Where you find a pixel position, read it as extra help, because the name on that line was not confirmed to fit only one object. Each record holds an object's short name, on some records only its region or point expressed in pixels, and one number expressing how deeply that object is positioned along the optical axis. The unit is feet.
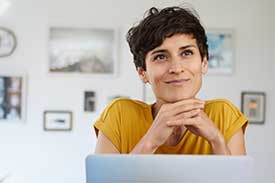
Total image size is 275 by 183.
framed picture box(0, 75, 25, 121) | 13.23
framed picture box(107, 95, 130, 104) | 13.39
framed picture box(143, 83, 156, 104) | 13.19
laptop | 1.81
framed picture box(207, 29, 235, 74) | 13.55
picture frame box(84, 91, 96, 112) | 13.32
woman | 2.78
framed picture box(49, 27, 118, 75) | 13.35
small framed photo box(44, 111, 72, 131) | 13.23
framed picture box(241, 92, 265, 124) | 13.50
